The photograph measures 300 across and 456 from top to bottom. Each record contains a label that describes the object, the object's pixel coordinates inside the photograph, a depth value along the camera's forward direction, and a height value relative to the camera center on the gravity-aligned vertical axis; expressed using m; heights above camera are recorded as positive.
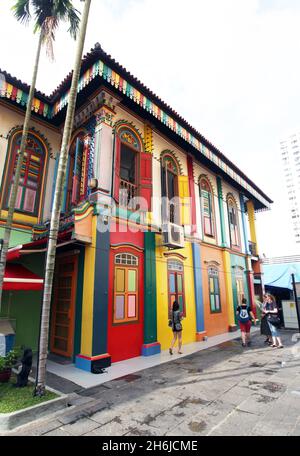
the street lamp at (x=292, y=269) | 14.79 +1.49
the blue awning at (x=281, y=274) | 14.40 +1.26
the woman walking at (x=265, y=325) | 9.03 -1.11
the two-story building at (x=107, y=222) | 6.96 +2.37
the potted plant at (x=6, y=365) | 4.85 -1.31
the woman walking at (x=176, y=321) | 7.86 -0.78
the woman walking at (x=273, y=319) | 8.56 -0.79
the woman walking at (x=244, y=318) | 8.74 -0.79
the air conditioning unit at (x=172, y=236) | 8.77 +2.10
